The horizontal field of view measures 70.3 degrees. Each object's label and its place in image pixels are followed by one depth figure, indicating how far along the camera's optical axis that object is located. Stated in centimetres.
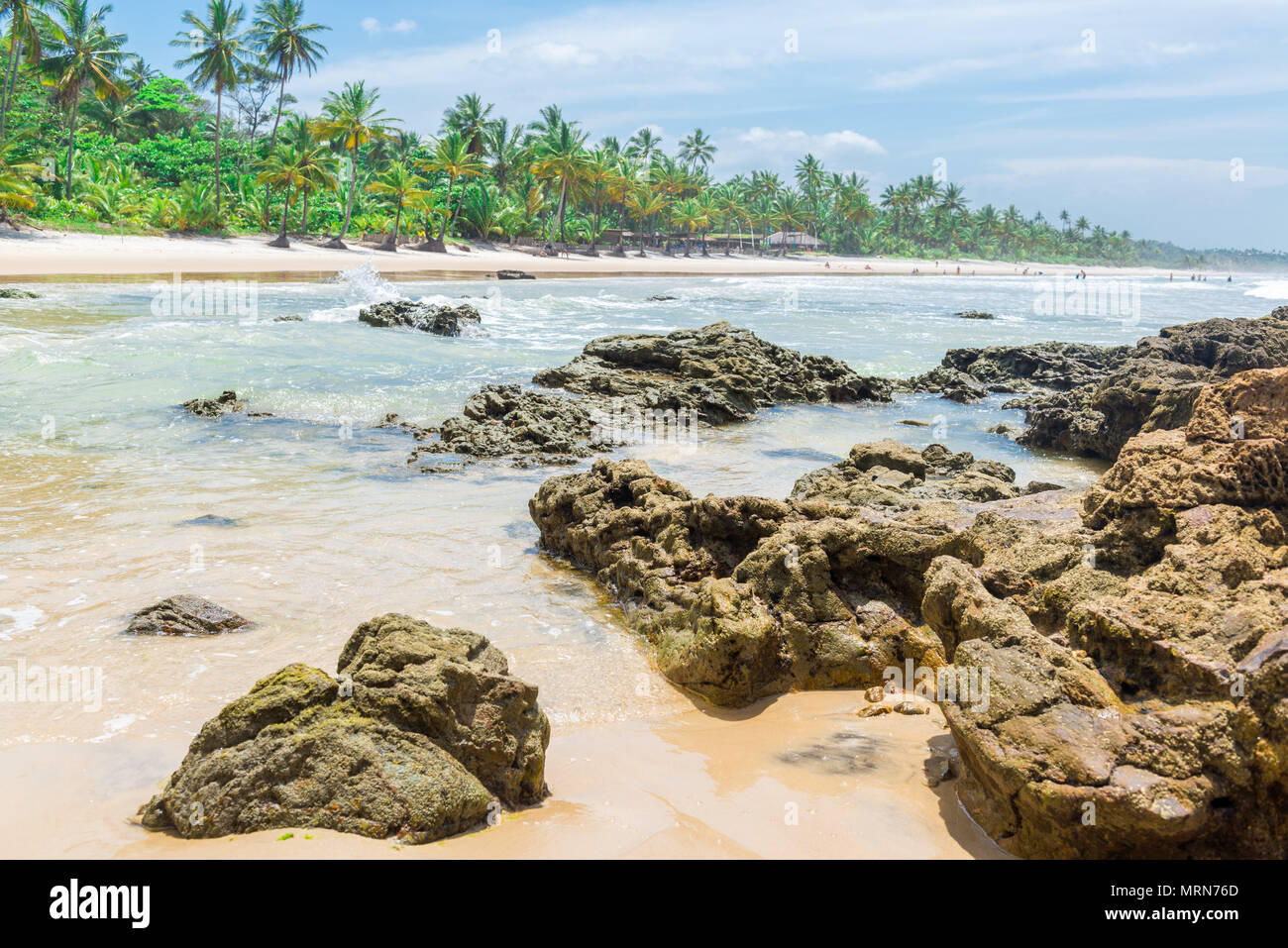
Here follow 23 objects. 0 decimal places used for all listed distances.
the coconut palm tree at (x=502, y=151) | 7531
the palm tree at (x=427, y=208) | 5562
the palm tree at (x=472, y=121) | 7425
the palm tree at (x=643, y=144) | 10131
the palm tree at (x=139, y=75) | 6516
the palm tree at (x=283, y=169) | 4834
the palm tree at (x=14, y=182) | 3353
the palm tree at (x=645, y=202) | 7981
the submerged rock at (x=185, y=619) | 545
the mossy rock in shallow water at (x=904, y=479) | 747
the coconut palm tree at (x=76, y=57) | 4478
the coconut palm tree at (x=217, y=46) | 5025
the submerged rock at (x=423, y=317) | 2228
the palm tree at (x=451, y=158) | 6188
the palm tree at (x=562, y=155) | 6919
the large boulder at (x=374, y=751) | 320
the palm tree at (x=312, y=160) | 4947
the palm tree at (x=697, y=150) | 10800
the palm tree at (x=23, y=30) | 3894
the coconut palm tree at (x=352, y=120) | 5300
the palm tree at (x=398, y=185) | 5347
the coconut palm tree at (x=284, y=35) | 5838
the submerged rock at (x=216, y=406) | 1283
